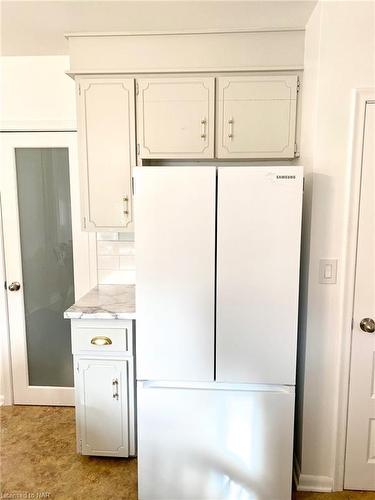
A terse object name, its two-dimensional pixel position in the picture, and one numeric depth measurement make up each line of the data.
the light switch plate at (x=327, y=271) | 1.70
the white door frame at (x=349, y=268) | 1.61
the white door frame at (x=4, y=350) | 2.47
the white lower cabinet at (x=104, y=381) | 1.86
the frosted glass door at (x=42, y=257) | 2.37
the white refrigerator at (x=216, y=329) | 1.52
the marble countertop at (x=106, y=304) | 1.83
